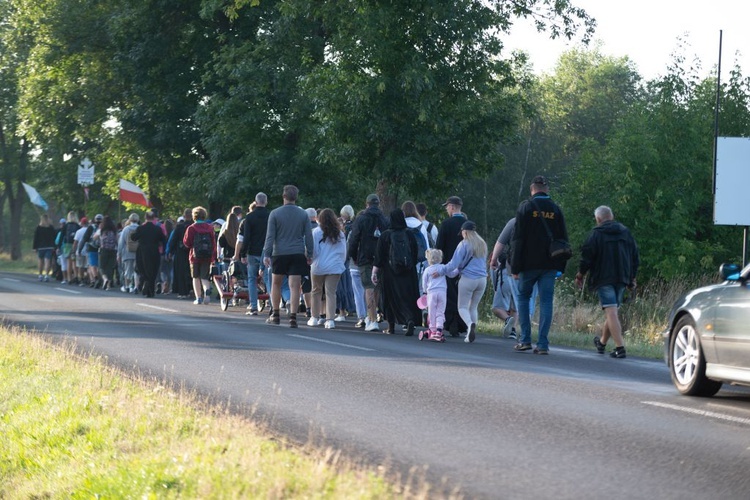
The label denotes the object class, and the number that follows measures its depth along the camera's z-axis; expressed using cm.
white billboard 2303
